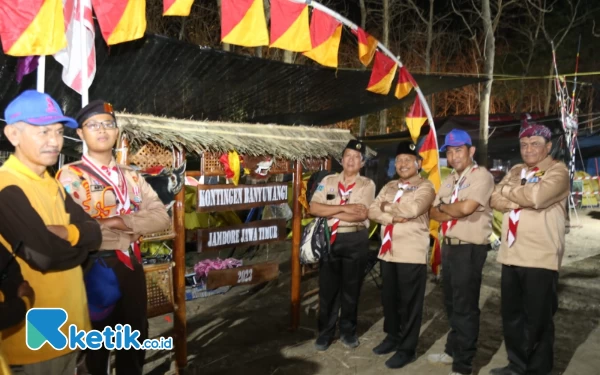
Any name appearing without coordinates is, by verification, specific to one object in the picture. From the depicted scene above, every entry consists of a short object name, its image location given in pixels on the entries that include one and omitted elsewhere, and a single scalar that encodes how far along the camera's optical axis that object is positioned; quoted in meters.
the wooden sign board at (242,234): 4.38
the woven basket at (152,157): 3.79
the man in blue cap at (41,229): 2.09
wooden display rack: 3.85
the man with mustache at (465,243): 3.97
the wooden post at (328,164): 5.51
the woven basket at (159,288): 3.85
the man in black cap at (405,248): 4.23
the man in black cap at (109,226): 2.83
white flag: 3.42
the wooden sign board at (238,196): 4.29
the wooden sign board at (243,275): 4.55
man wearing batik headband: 3.65
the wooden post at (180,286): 4.04
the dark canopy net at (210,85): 4.29
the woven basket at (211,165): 4.29
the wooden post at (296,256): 5.25
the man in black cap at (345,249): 4.64
